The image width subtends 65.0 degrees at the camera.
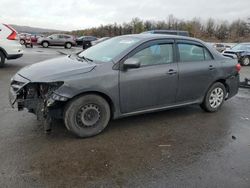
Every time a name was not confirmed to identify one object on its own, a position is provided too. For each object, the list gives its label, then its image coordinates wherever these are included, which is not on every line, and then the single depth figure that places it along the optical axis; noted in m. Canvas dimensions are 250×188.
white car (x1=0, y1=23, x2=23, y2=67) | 7.60
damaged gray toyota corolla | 2.93
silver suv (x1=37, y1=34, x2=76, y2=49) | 22.52
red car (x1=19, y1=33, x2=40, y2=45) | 21.98
